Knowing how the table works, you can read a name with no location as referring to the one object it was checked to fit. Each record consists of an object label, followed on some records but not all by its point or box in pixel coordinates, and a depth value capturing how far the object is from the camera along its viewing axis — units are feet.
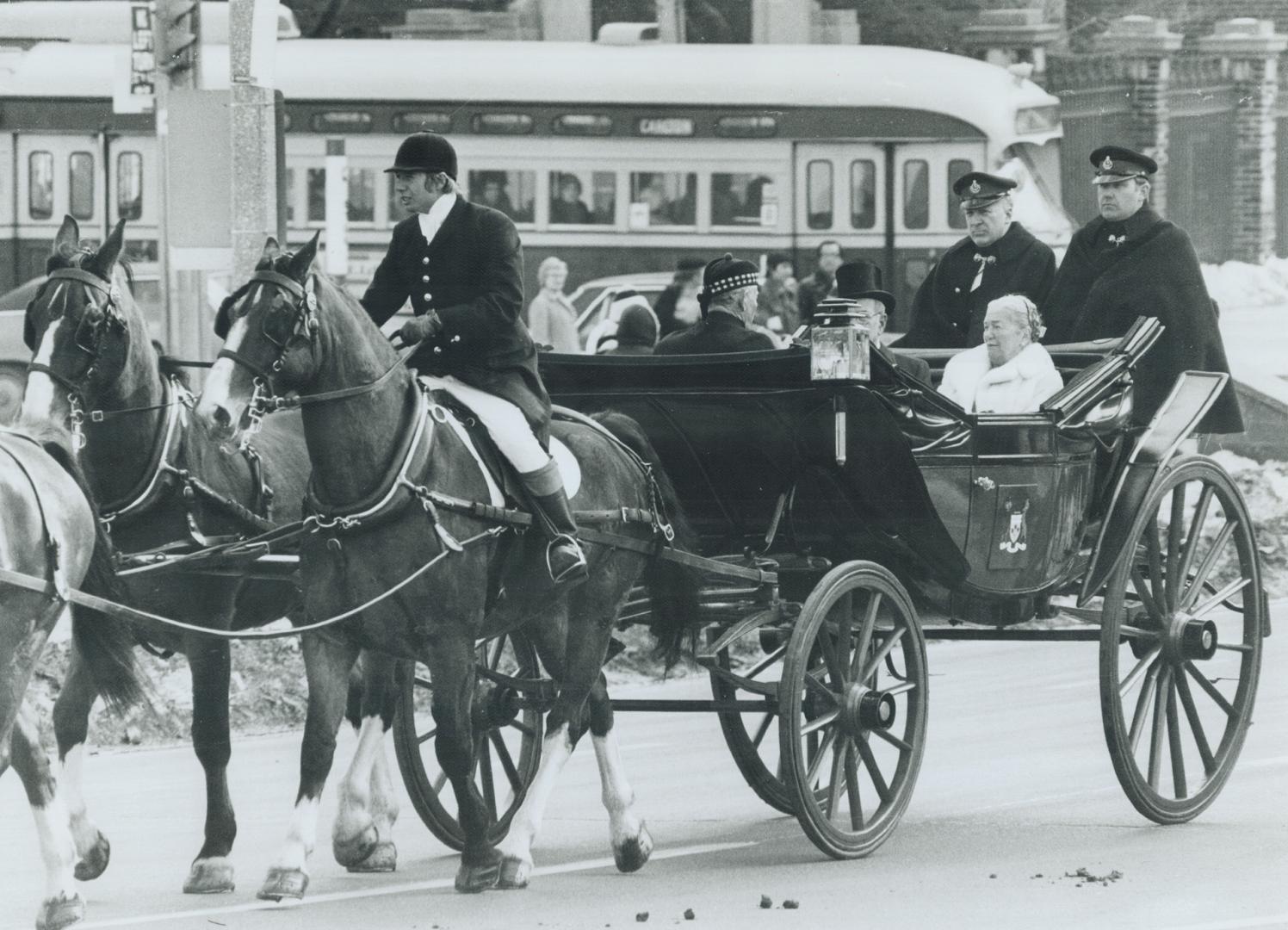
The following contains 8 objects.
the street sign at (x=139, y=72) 79.46
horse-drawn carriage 44.12
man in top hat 59.74
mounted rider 46.47
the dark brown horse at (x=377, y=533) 42.21
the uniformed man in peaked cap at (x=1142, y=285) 56.50
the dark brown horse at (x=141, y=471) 45.44
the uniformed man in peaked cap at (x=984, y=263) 60.53
